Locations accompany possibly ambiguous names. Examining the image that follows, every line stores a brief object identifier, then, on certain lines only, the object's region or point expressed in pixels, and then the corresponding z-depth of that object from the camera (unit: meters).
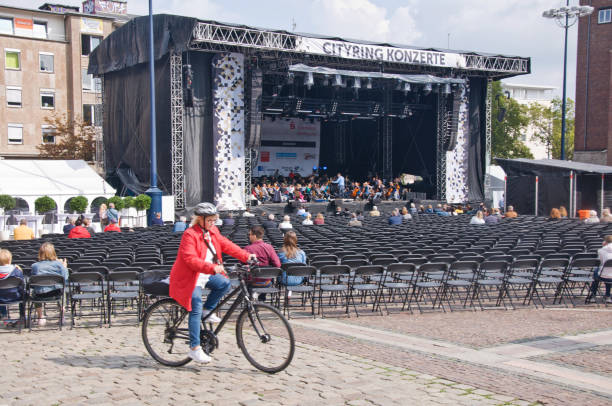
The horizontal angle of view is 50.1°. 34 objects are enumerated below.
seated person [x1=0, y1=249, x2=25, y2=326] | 7.74
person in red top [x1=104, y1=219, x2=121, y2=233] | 17.38
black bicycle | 5.50
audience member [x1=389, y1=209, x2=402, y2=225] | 19.55
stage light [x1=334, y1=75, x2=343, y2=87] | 27.41
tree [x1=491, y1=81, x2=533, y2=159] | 58.09
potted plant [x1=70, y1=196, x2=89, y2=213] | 23.34
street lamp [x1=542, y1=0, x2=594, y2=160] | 33.16
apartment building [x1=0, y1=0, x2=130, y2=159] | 40.78
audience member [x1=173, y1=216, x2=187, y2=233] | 16.61
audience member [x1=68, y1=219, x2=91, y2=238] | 15.33
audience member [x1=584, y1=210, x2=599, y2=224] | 18.86
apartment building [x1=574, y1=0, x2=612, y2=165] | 42.38
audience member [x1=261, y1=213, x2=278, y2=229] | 17.56
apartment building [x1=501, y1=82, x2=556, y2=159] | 106.12
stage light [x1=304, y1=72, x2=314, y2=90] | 26.45
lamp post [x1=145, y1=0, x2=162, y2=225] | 23.70
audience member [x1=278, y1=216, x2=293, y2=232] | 16.34
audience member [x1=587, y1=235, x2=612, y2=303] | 9.92
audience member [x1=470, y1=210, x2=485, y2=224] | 19.02
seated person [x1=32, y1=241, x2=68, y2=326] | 7.99
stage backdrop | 34.12
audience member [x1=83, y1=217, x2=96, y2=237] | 15.97
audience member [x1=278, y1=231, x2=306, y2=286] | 9.52
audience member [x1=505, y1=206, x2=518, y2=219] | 23.60
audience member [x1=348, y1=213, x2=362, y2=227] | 18.73
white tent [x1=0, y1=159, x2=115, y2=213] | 23.86
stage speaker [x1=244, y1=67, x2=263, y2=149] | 26.83
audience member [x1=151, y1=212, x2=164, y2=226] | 21.47
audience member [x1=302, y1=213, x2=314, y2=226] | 19.20
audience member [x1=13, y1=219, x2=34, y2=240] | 15.89
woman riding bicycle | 5.50
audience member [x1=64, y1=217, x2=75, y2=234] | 17.14
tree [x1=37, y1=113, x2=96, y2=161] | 39.12
